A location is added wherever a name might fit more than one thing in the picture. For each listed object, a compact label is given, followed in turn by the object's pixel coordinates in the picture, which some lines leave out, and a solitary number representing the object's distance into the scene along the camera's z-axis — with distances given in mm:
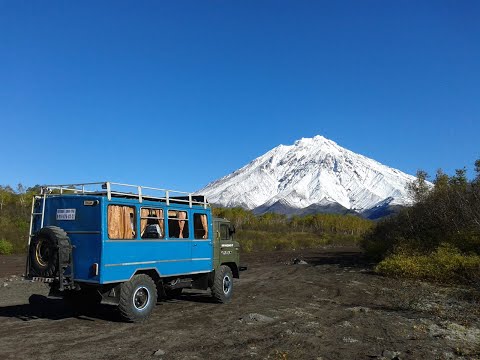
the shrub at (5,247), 37062
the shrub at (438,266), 19031
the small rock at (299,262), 32062
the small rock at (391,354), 7707
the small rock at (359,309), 12329
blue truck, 9906
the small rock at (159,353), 7891
